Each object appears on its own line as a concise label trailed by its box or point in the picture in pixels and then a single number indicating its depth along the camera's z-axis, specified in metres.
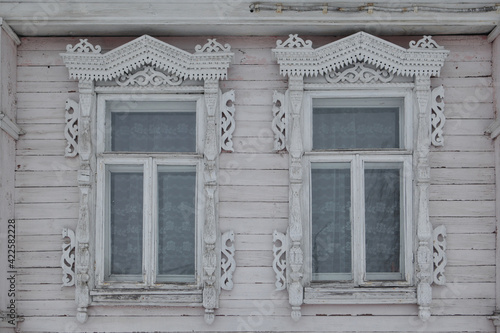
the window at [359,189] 4.40
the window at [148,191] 4.41
